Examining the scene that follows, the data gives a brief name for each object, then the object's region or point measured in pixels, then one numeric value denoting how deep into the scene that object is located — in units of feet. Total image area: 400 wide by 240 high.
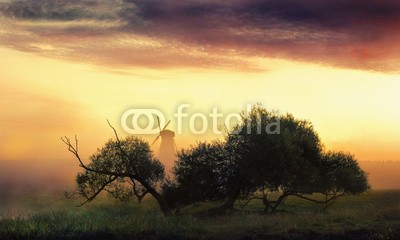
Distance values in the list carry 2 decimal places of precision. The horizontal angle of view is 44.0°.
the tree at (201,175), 173.99
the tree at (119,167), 191.62
